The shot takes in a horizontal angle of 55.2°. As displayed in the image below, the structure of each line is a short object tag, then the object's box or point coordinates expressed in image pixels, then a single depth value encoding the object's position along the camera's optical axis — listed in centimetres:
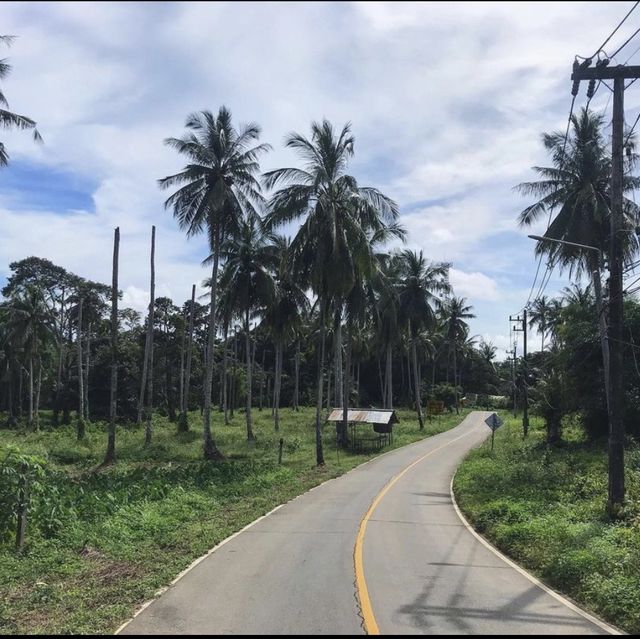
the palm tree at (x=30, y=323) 4600
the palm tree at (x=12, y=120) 2180
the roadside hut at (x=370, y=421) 3556
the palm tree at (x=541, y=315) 6744
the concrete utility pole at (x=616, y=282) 1276
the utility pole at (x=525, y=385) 3915
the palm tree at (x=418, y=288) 4719
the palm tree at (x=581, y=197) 2788
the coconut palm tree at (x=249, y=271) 3597
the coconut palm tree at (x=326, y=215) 2666
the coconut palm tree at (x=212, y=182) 2930
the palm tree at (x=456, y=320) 6962
